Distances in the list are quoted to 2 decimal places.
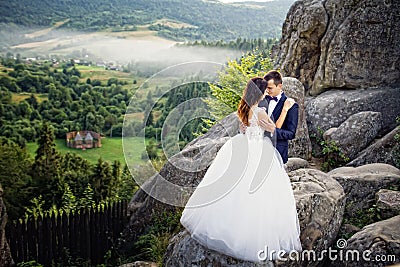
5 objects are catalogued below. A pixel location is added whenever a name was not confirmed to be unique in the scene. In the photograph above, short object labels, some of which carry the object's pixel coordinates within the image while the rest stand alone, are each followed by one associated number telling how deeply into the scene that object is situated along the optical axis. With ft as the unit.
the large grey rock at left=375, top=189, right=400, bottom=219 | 16.94
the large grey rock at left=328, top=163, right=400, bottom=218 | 18.22
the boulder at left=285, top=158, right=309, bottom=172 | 20.92
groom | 14.39
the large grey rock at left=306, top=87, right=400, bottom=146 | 25.36
